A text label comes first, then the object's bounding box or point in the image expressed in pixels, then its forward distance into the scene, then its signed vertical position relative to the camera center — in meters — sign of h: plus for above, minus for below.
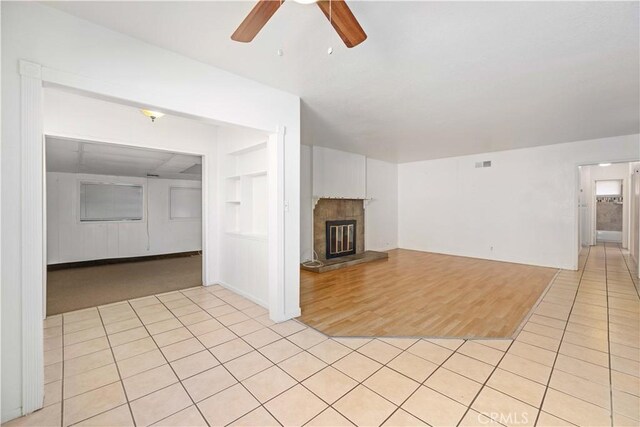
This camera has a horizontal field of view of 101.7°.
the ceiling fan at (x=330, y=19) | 1.30 +1.04
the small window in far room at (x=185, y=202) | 7.15 +0.26
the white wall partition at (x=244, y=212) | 3.44 -0.01
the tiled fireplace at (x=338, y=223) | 5.87 -0.30
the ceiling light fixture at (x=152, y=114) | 3.06 +1.16
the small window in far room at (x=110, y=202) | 5.91 +0.24
